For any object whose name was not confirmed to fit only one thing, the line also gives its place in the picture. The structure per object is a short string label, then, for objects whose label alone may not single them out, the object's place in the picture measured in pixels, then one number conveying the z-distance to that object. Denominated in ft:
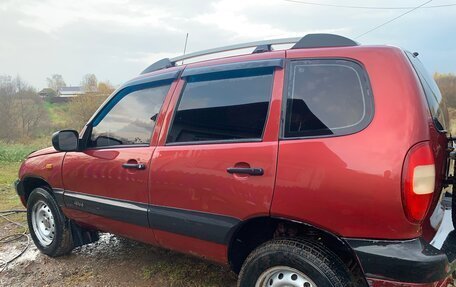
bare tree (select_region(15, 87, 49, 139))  86.02
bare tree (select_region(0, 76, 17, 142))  82.79
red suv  6.15
